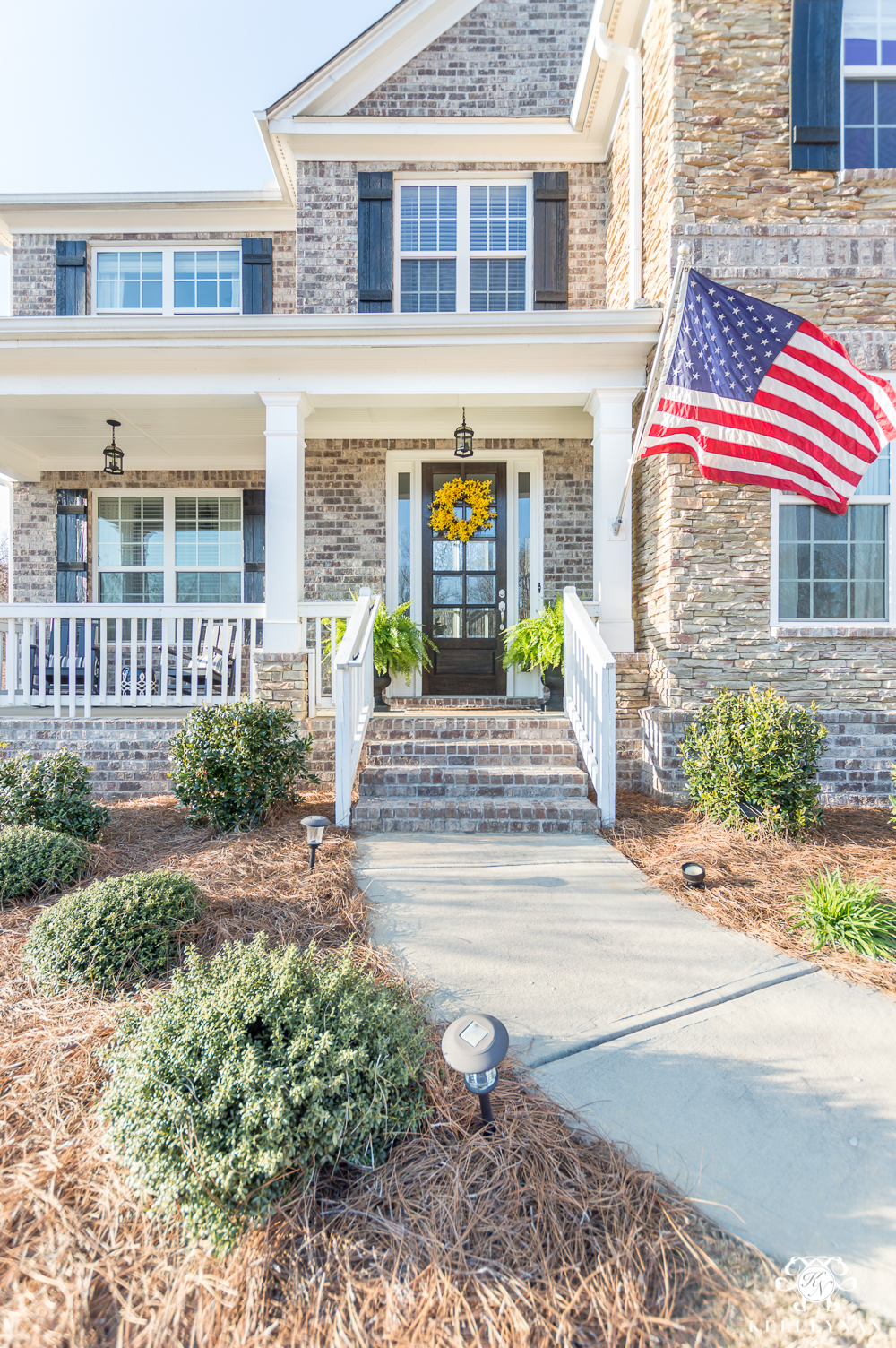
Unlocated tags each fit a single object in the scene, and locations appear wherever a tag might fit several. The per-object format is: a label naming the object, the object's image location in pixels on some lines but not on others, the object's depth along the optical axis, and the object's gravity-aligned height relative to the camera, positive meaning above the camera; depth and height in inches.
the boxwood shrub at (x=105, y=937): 95.2 -37.3
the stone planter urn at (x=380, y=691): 272.5 -8.3
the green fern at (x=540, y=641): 239.9 +10.6
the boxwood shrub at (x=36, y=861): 126.2 -35.5
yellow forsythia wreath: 305.3 +70.2
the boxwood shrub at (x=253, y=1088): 56.1 -36.4
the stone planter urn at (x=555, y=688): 264.4 -6.5
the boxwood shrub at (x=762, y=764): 165.9 -21.9
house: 213.5 +98.7
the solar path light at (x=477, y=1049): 57.1 -30.9
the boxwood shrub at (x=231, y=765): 175.8 -24.0
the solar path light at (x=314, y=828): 136.6 -30.9
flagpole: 171.0 +82.0
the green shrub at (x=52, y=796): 157.6 -28.9
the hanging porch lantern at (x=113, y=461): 282.7 +83.0
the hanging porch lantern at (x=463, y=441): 269.9 +87.8
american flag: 173.0 +67.3
